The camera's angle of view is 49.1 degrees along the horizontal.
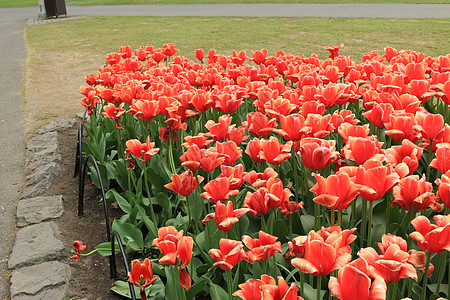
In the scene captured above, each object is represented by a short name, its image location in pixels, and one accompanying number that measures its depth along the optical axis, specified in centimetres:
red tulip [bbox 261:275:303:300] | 125
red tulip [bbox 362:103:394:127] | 243
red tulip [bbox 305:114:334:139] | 234
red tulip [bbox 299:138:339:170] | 190
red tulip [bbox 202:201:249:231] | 173
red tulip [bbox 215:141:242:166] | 229
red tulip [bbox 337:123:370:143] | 217
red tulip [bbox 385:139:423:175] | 190
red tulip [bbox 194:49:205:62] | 493
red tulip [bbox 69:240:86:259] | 263
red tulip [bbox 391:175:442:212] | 168
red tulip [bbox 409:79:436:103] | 292
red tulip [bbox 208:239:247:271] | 157
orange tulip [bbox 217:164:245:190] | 199
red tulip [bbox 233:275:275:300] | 134
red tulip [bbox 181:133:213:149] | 248
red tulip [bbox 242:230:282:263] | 158
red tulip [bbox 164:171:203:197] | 217
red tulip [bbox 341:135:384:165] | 193
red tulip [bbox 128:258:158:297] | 188
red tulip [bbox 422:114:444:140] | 210
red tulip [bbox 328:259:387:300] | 116
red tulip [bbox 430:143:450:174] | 189
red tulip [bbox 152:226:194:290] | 165
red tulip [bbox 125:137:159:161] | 267
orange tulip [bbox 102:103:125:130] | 339
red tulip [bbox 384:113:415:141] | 217
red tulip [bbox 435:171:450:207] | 161
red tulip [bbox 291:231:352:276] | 131
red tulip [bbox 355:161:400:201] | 163
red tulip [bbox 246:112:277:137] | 250
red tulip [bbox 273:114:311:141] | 228
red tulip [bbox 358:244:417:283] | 130
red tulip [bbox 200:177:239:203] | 190
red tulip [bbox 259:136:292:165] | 213
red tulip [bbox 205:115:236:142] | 255
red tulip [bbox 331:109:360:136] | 249
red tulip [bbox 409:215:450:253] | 141
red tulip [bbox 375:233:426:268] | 143
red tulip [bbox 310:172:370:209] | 161
